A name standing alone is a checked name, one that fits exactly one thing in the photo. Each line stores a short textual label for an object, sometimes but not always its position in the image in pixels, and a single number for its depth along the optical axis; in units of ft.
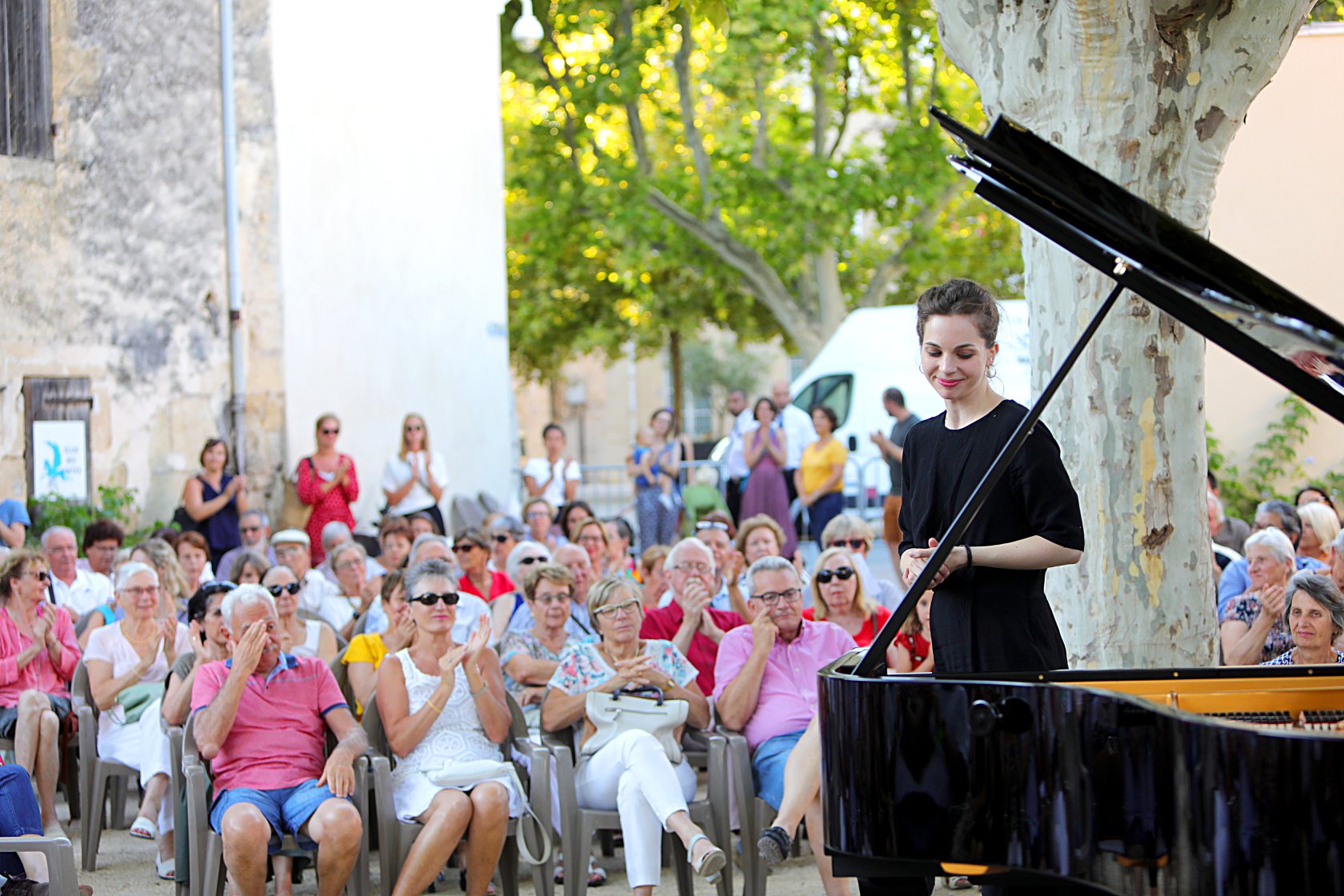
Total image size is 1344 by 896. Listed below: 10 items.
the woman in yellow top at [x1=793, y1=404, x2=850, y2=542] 40.63
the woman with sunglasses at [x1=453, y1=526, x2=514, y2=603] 26.96
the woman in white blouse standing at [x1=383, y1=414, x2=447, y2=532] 39.22
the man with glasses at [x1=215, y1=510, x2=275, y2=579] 33.01
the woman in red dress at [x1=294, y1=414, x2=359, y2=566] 38.11
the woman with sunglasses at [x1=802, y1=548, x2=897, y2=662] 21.89
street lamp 48.60
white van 53.67
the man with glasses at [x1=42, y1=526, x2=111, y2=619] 26.94
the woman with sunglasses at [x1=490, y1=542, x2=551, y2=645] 23.12
